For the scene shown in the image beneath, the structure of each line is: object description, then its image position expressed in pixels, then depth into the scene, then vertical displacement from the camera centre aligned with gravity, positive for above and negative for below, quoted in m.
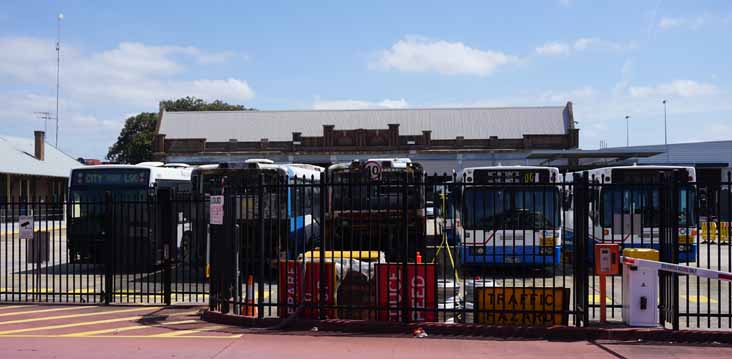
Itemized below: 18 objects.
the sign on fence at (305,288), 10.67 -1.47
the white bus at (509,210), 16.55 -0.47
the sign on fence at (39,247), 13.38 -1.10
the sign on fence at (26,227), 13.23 -0.69
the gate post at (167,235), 12.99 -0.87
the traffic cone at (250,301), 11.05 -1.72
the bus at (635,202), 16.77 -0.27
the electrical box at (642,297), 9.92 -1.47
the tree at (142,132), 75.38 +6.32
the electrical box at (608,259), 9.91 -0.95
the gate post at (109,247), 12.98 -1.04
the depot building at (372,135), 54.47 +4.33
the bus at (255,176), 17.44 +0.35
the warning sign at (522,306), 10.11 -1.64
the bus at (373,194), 16.76 -0.10
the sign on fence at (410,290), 10.25 -1.43
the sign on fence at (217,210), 11.12 -0.31
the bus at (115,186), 18.70 +0.11
